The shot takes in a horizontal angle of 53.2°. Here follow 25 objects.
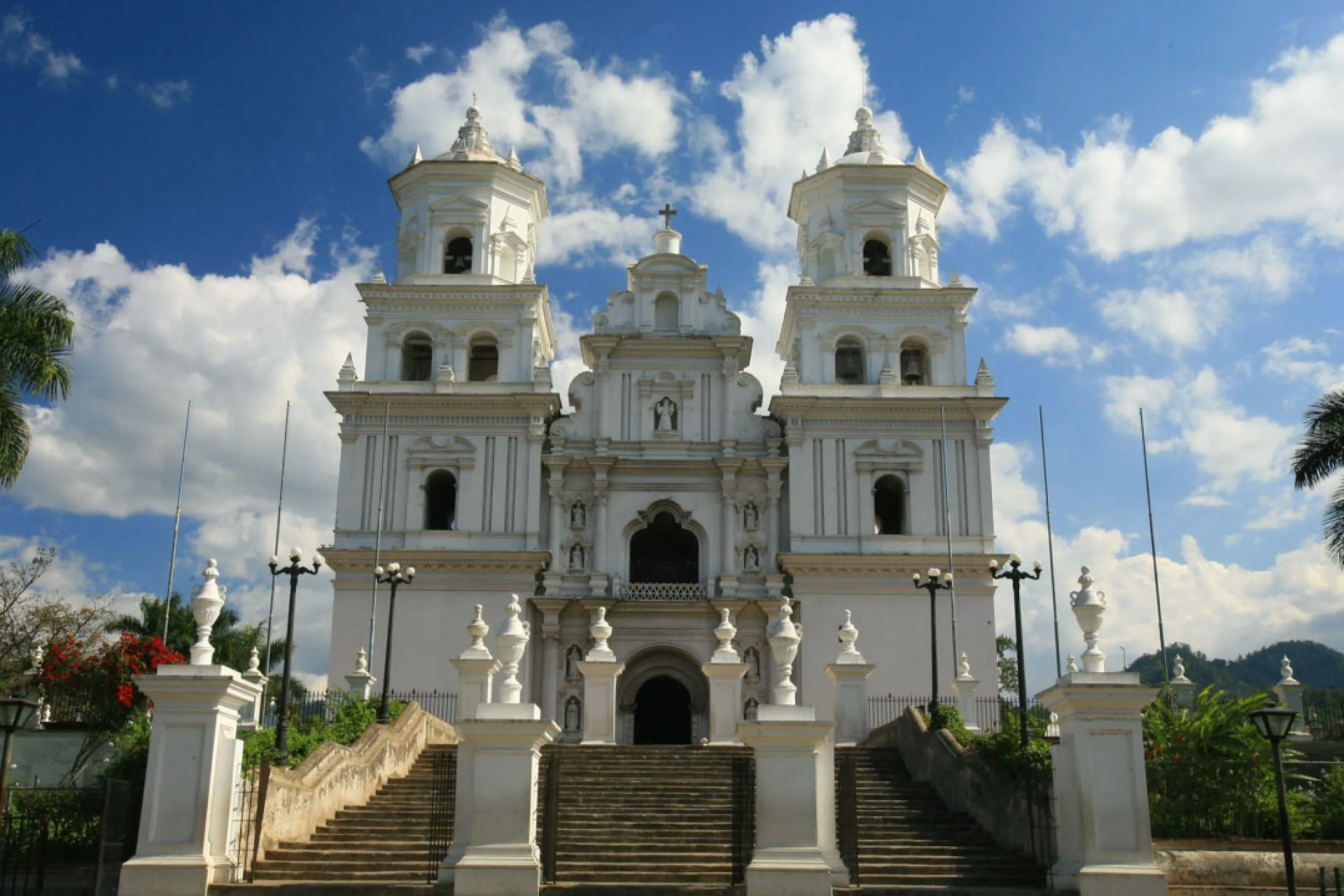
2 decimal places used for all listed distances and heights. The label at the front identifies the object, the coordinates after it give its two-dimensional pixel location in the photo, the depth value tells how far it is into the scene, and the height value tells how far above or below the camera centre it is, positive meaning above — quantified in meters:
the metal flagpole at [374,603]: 31.88 +4.65
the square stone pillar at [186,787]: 12.49 +0.12
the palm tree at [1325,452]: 22.02 +5.80
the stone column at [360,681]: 27.84 +2.49
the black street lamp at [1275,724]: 12.86 +0.85
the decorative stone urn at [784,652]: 13.94 +1.71
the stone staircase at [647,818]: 14.21 -0.13
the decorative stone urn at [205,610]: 13.32 +1.89
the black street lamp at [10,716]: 13.38 +0.80
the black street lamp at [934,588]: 22.78 +3.77
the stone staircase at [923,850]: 14.57 -0.46
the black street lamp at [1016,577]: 20.06 +3.44
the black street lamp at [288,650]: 18.48 +2.26
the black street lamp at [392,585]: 21.89 +3.74
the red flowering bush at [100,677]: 25.81 +2.29
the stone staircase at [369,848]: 14.59 -0.51
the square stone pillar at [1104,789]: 12.35 +0.22
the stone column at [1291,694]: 28.17 +2.47
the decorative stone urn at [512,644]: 14.05 +1.66
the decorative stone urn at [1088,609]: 13.65 +2.00
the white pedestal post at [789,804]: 12.50 +0.04
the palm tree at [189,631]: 35.86 +4.59
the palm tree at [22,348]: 19.67 +6.42
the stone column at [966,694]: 26.09 +2.22
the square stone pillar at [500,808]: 12.41 -0.03
